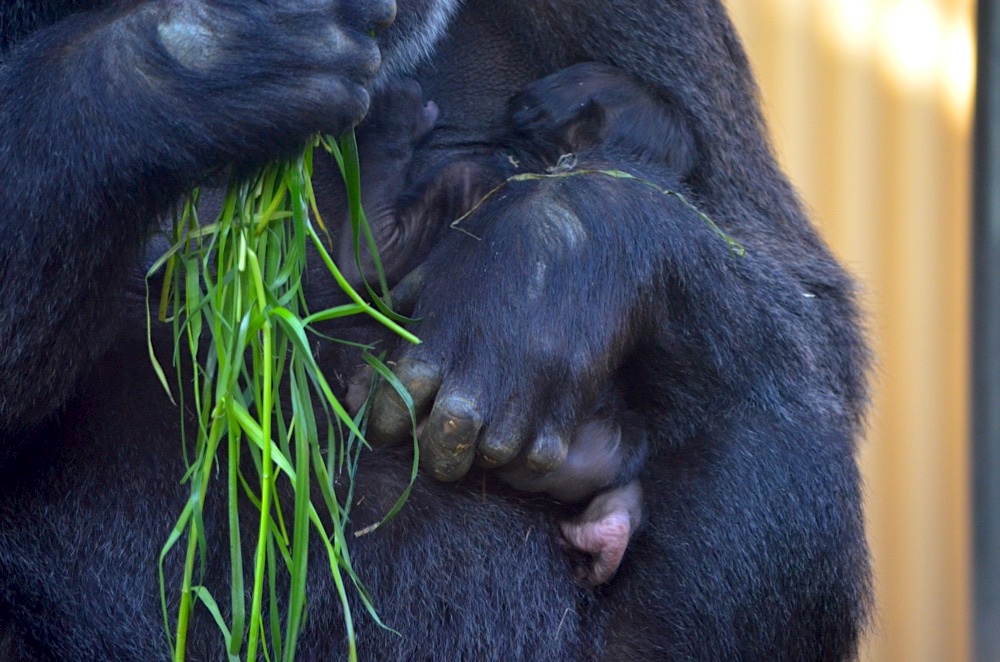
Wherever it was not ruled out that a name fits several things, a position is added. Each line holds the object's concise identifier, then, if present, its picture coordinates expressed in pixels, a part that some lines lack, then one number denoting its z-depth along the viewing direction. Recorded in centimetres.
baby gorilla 561
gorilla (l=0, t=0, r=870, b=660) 551
